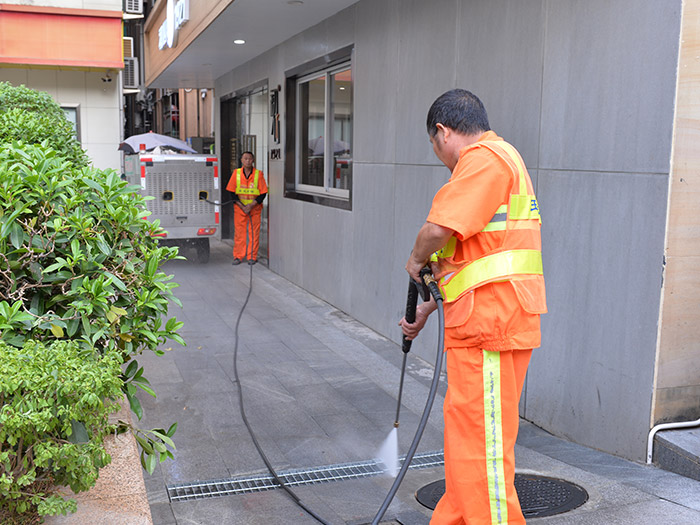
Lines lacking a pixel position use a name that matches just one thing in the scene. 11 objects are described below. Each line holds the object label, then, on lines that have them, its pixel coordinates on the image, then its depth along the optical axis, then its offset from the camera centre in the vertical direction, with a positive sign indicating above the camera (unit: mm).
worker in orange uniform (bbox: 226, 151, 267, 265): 12461 -710
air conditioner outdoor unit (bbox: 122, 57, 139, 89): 25319 +2897
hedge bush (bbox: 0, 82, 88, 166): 5227 +254
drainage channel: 3953 -1796
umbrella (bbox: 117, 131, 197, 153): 14867 +280
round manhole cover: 3553 -1674
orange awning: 16734 +2752
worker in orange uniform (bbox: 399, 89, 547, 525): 2834 -592
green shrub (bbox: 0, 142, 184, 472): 2672 -428
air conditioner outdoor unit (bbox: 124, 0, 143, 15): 20719 +4261
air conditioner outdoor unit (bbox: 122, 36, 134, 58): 23550 +3542
